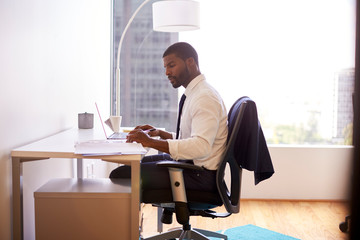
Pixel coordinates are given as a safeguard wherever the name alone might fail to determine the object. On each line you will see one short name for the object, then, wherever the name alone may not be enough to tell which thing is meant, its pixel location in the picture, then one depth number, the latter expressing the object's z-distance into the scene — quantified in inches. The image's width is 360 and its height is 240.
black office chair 73.9
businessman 73.6
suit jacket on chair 74.7
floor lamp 122.2
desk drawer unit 67.7
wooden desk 65.7
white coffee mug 101.6
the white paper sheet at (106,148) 65.1
